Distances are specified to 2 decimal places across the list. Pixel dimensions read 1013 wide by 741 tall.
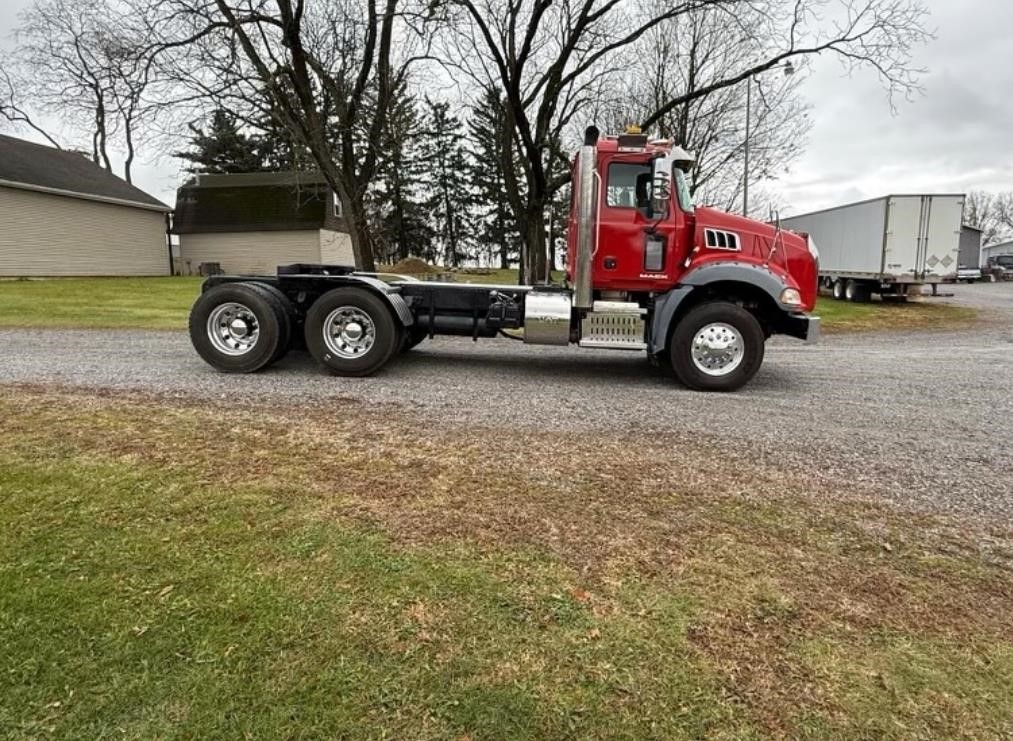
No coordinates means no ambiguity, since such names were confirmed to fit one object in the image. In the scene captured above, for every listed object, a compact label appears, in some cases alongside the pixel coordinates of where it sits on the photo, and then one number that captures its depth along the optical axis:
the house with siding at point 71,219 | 24.55
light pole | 16.86
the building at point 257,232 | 35.75
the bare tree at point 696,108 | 23.77
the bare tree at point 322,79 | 14.90
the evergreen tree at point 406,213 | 45.03
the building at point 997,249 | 66.00
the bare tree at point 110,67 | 14.41
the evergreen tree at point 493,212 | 51.47
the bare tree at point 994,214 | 84.19
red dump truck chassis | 6.99
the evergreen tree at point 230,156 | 44.59
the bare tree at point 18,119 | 30.42
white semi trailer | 18.55
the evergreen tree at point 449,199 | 52.72
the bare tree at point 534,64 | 15.96
